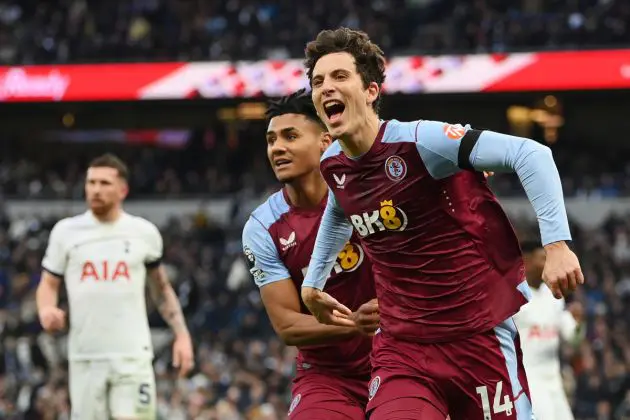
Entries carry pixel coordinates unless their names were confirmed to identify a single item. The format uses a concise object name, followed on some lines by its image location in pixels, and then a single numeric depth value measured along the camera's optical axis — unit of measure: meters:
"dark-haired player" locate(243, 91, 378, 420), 6.68
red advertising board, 23.77
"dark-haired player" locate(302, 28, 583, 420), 5.81
